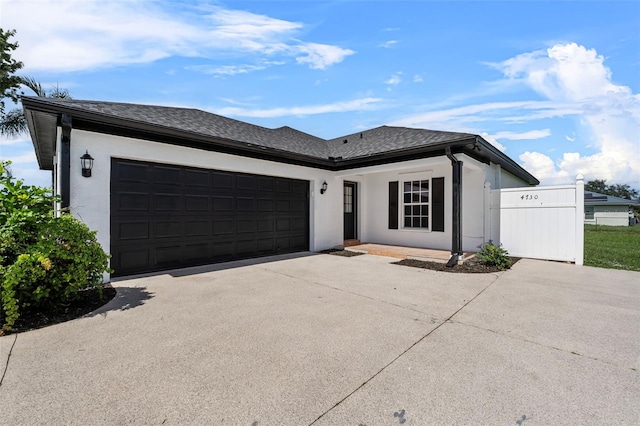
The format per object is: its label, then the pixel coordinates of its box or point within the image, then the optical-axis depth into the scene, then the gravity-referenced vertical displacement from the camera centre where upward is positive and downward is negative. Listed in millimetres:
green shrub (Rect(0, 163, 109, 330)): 3340 -581
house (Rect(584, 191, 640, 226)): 30734 -349
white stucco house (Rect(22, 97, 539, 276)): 5301 +648
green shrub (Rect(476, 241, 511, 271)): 6762 -1186
